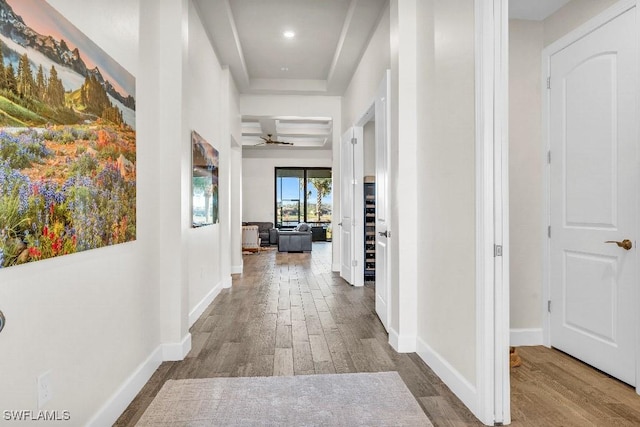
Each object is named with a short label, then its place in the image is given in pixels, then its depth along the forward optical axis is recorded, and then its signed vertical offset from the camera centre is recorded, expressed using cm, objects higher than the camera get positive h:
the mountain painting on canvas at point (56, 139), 132 +25
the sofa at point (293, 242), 1033 -96
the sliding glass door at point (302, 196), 1330 +24
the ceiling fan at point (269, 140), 970 +151
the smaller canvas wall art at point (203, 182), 362 +21
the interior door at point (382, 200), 352 +3
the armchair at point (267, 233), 1163 -85
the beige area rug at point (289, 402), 205 -107
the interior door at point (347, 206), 565 -4
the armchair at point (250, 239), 1061 -91
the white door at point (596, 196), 255 +4
